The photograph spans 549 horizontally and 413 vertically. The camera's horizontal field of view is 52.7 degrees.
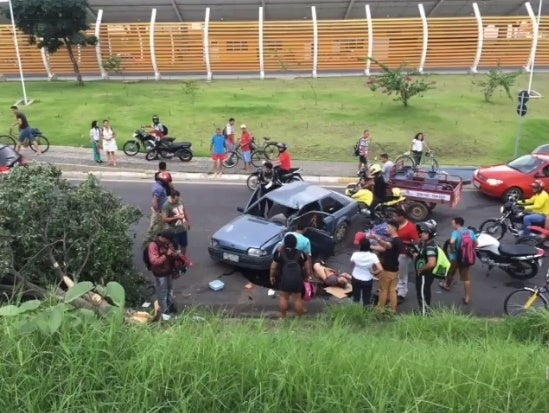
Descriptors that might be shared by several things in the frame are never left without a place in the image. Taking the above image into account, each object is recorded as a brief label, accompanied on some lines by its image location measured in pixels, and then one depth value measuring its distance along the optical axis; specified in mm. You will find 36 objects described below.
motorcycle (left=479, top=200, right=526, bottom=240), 12320
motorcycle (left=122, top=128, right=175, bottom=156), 18250
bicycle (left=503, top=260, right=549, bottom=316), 8445
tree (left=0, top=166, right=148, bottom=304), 7723
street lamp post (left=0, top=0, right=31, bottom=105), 25561
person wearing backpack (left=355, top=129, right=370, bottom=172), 16589
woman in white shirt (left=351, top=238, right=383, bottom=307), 8672
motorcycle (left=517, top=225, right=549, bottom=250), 11409
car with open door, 10430
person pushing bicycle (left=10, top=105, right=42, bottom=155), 17750
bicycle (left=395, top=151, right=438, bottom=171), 15211
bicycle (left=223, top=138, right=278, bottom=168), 18020
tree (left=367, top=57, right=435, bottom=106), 24219
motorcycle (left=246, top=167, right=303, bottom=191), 14370
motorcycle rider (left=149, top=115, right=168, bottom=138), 18328
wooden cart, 13188
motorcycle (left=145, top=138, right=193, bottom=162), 18250
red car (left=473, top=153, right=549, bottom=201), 14750
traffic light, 17156
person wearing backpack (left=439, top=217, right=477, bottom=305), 9312
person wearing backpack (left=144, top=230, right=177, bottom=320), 8555
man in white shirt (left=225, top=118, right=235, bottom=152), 18203
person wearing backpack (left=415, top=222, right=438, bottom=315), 8750
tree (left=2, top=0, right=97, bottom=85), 27781
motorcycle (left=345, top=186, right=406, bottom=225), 12766
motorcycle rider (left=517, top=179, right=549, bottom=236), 11688
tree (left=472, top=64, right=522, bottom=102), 26031
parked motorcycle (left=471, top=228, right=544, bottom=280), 10102
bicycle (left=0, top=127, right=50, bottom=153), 18741
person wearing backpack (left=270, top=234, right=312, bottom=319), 8484
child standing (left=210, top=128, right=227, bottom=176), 16766
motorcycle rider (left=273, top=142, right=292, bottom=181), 15016
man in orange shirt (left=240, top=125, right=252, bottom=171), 17438
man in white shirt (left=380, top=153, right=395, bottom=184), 13993
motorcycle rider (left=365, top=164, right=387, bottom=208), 12992
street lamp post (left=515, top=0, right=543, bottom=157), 17188
